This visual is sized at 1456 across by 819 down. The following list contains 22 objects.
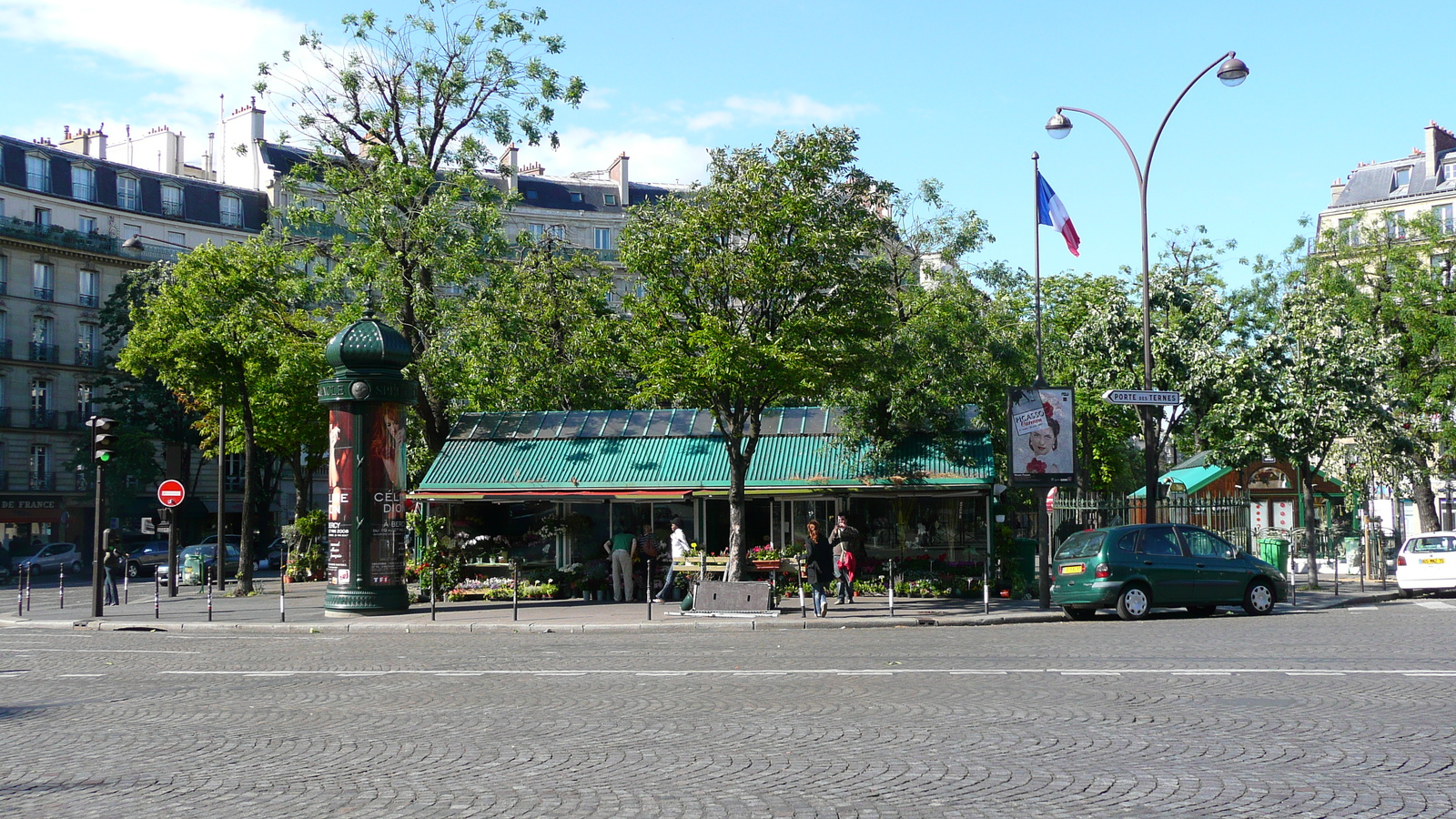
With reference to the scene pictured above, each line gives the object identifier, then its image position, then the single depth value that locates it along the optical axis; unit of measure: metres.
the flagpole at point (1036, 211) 23.77
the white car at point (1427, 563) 26.22
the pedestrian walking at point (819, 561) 21.19
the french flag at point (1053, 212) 24.73
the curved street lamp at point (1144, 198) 22.88
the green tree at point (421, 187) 28.84
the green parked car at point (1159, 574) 20.19
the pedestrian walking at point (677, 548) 24.42
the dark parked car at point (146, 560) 47.75
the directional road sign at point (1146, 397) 21.59
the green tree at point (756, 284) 22.27
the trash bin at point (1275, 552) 27.88
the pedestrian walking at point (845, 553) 22.19
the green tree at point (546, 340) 31.20
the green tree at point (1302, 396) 29.45
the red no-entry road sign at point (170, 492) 29.48
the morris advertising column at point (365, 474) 22.62
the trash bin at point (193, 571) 39.48
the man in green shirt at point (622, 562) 24.69
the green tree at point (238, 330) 30.39
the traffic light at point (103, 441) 22.88
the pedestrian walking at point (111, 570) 28.35
